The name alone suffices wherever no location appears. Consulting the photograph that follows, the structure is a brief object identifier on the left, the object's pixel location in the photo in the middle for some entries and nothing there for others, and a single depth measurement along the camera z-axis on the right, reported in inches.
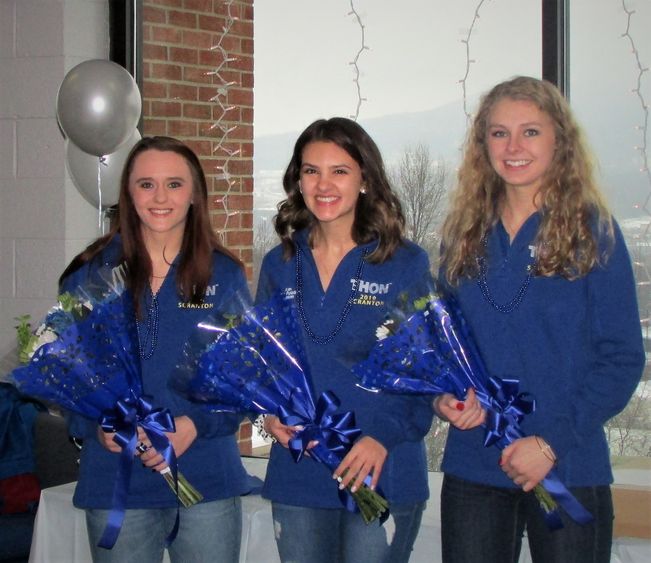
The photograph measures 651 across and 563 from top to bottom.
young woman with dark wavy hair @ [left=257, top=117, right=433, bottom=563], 76.2
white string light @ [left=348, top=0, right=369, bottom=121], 144.6
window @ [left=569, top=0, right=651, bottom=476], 127.3
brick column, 158.2
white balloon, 138.3
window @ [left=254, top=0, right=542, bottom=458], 133.6
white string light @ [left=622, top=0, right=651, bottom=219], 127.6
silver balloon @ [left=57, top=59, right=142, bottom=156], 130.2
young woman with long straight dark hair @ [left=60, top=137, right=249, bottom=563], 80.4
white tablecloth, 99.3
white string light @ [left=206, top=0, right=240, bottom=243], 159.2
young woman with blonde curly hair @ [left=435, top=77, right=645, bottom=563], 70.1
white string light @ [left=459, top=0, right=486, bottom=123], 134.3
